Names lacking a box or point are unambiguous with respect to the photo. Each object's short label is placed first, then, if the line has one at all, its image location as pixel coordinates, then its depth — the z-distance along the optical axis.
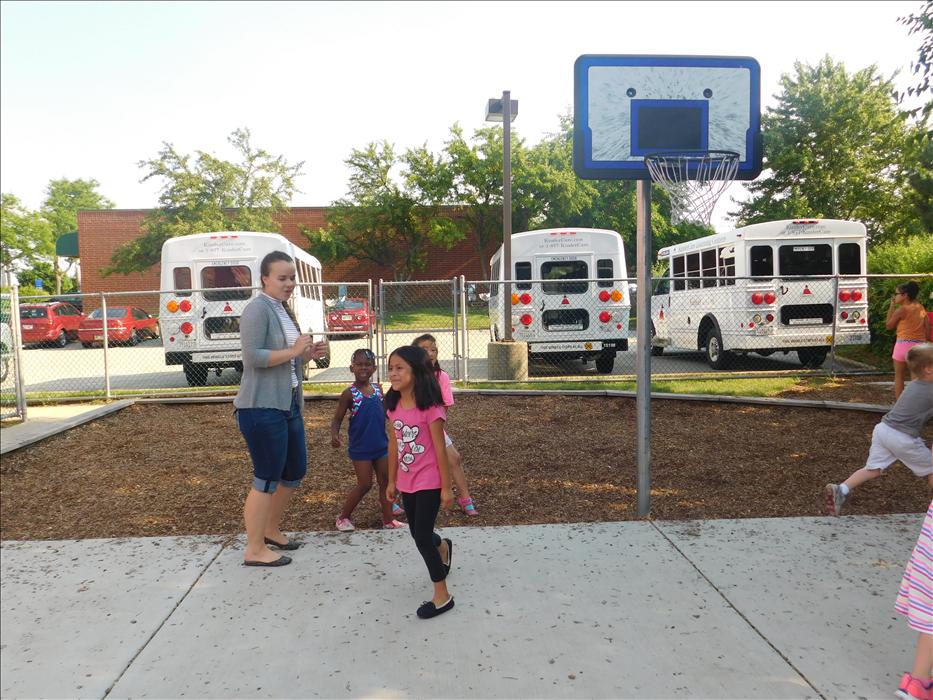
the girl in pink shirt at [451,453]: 4.76
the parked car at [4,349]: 9.71
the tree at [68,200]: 66.44
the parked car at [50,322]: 25.91
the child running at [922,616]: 2.68
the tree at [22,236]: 47.97
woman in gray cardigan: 3.93
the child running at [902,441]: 4.63
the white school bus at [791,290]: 12.24
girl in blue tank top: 4.68
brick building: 37.22
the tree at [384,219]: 33.94
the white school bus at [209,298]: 12.71
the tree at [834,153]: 29.73
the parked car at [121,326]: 24.16
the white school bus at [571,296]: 13.13
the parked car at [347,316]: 20.55
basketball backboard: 4.99
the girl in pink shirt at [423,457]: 3.48
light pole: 13.06
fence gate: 11.61
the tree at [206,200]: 32.03
